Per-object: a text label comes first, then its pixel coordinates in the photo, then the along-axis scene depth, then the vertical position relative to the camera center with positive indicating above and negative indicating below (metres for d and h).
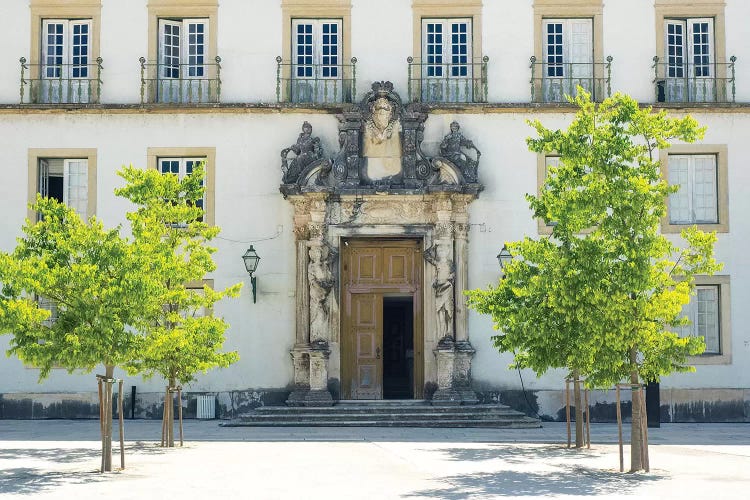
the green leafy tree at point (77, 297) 15.02 +0.48
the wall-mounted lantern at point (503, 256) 25.20 +1.60
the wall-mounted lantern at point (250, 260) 25.06 +1.56
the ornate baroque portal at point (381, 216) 25.02 +2.49
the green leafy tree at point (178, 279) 17.92 +0.85
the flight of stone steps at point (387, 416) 23.89 -1.73
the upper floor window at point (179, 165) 25.88 +3.73
